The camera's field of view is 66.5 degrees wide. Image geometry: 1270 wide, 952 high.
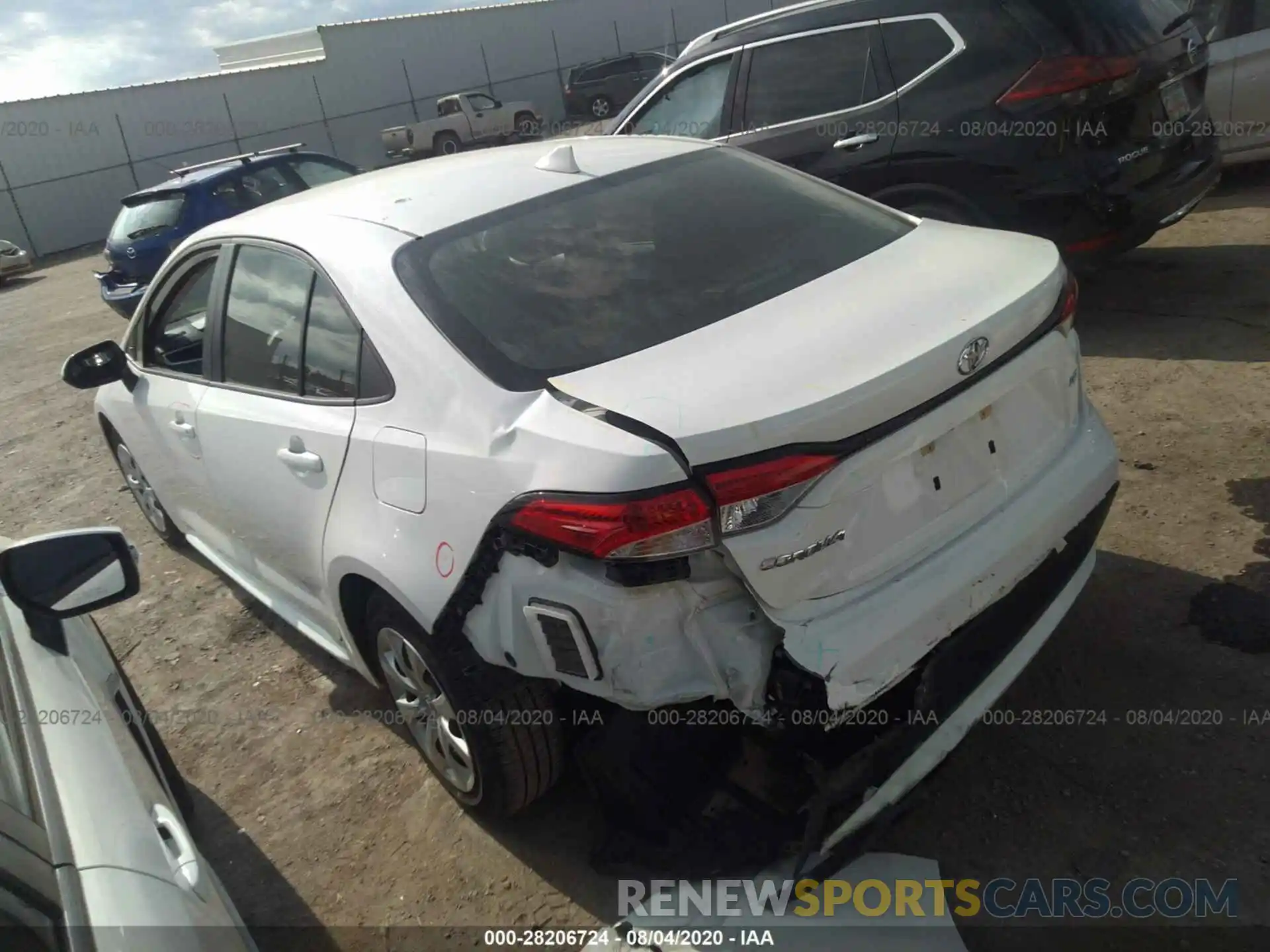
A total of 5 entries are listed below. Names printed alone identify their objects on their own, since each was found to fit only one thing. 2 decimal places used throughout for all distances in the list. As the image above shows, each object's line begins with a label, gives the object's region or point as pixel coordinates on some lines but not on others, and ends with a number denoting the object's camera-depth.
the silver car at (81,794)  1.40
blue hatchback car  9.70
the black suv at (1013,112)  4.77
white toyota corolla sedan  2.01
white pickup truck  25.80
